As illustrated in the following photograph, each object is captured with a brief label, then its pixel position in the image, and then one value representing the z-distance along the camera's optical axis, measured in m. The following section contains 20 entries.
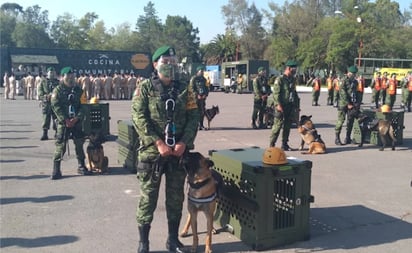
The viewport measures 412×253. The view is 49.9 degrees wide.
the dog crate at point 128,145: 8.19
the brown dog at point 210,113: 14.67
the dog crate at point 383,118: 11.73
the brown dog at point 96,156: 8.40
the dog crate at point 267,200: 4.80
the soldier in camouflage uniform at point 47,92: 12.83
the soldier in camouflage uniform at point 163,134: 4.66
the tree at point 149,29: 100.75
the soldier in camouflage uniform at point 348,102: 11.57
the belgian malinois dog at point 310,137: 10.56
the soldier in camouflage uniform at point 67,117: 7.98
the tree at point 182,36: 98.50
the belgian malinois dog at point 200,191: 4.71
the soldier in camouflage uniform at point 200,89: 14.17
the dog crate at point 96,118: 12.16
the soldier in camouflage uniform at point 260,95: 14.78
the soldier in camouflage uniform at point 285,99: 10.44
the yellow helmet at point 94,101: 12.43
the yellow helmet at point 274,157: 4.95
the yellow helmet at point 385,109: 11.79
